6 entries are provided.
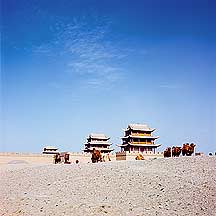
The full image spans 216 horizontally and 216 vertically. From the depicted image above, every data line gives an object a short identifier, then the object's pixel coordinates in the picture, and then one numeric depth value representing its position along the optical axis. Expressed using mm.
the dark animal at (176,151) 33562
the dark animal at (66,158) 37797
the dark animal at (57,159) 38347
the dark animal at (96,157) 34562
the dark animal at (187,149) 32719
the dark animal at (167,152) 37000
